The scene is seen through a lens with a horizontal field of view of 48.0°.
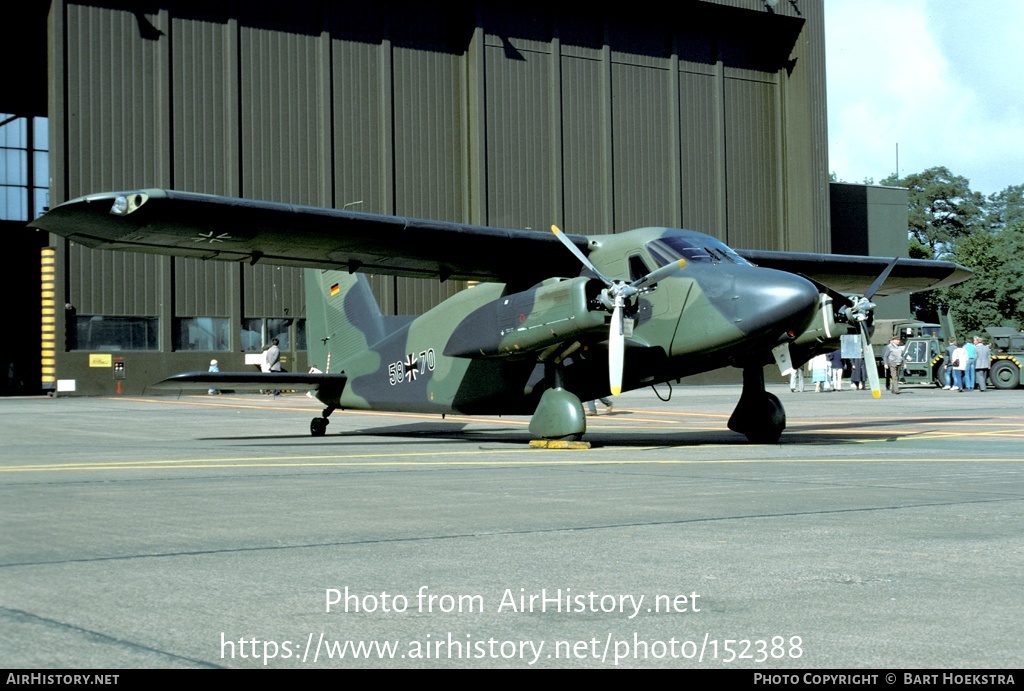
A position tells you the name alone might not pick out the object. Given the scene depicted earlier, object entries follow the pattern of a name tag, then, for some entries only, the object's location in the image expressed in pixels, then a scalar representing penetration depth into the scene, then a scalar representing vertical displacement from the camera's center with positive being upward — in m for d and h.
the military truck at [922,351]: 48.00 +0.54
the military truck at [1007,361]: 45.69 +0.08
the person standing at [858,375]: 45.22 -0.43
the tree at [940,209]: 129.38 +17.61
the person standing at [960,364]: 43.16 -0.02
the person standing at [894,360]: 41.41 +0.14
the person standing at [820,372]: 43.06 -0.28
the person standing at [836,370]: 45.62 -0.23
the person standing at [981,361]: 44.28 +0.09
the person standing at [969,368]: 43.56 -0.18
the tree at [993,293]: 87.25 +5.48
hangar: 48.41 +11.31
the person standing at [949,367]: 44.67 -0.14
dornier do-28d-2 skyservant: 14.93 +0.84
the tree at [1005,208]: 135.75 +18.52
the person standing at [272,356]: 40.28 +0.45
